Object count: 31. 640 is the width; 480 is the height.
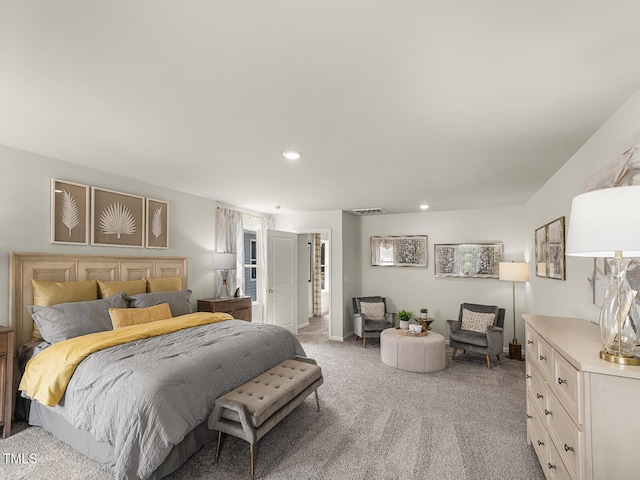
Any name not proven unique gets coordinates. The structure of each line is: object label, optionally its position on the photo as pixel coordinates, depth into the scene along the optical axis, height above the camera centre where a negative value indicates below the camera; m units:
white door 6.00 -0.69
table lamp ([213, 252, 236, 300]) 4.86 -0.31
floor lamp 4.91 -0.49
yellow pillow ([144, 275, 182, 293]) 3.96 -0.52
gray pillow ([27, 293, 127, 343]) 2.76 -0.68
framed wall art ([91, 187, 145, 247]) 3.58 +0.29
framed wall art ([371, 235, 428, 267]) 6.25 -0.15
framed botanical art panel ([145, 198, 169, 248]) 4.15 +0.26
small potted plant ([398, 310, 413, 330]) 4.74 -1.15
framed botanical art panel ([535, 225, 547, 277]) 3.75 -0.09
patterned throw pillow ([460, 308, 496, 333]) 4.91 -1.20
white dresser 1.33 -0.76
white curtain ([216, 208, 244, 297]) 5.28 +0.05
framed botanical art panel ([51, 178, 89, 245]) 3.23 +0.33
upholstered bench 2.25 -1.21
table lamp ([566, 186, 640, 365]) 1.28 +0.00
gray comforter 1.99 -1.04
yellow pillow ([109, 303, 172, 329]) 3.13 -0.74
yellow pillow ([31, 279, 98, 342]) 2.97 -0.48
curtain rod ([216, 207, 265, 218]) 5.93 +0.55
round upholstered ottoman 4.28 -1.49
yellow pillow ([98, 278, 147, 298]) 3.45 -0.49
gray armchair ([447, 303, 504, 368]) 4.53 -1.36
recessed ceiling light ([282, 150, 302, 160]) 2.89 +0.82
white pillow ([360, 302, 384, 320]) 5.84 -1.22
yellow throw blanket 2.35 -0.90
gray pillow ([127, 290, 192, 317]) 3.54 -0.66
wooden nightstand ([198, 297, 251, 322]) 4.57 -0.93
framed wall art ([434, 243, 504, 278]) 5.62 -0.29
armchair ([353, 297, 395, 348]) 5.48 -1.35
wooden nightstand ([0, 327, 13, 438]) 2.58 -1.09
